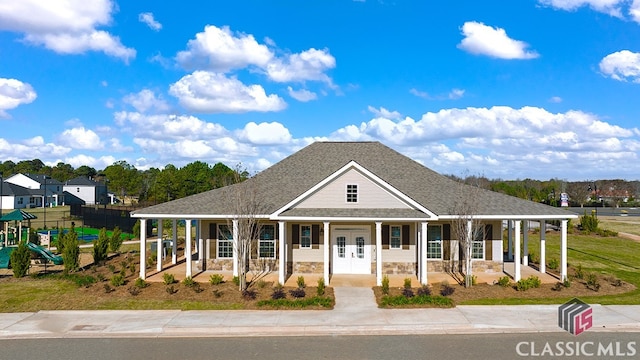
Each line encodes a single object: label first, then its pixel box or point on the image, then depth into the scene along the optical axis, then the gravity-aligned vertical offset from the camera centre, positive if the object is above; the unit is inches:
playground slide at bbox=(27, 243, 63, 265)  1004.1 -134.6
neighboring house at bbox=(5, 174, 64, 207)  3613.7 +86.3
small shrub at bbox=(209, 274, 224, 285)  796.6 -149.8
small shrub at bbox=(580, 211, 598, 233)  1603.1 -108.4
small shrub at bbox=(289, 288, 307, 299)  719.7 -159.2
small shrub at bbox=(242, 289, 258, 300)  718.5 -161.6
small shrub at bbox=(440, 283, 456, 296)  736.4 -159.5
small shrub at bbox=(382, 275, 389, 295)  744.3 -153.9
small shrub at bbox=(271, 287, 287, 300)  713.6 -160.1
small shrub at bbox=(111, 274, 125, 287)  783.1 -149.4
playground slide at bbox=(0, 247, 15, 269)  976.9 -138.6
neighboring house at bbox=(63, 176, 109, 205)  3991.1 +54.8
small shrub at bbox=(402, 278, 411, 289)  763.4 -152.0
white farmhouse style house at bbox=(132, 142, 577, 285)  832.3 -52.5
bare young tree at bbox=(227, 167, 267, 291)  770.2 -41.9
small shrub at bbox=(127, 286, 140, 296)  741.9 -158.7
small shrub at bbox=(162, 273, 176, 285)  793.6 -148.0
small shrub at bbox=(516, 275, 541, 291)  763.4 -154.3
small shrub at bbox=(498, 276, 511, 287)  782.5 -153.0
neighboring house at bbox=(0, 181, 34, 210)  3068.4 -9.6
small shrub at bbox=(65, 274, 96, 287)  806.7 -156.7
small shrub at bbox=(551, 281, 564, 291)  774.5 -161.8
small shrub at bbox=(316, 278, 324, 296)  725.9 -153.6
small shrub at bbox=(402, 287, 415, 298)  722.2 -160.8
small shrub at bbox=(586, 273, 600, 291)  780.6 -158.9
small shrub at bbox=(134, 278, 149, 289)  771.4 -152.5
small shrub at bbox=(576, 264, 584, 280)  855.6 -154.1
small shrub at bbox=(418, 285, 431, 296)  720.0 -157.0
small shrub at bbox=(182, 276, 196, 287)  778.9 -151.2
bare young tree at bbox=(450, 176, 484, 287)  800.9 -56.8
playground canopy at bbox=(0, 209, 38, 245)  1299.2 -61.9
